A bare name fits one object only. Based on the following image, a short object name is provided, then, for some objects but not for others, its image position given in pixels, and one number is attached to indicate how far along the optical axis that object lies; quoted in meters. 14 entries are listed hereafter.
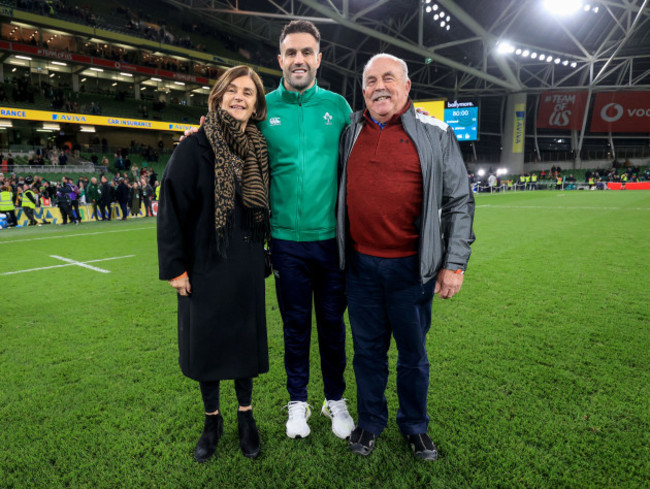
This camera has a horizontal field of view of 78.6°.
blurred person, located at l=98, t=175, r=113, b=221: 14.90
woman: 1.99
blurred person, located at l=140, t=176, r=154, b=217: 16.59
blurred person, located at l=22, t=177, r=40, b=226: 13.66
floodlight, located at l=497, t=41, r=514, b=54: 28.03
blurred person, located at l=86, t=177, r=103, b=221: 14.73
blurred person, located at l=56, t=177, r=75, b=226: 13.75
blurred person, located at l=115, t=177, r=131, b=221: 15.46
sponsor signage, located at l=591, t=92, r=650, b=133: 35.81
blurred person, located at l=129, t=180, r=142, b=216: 16.36
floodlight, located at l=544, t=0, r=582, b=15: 24.58
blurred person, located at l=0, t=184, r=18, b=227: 13.12
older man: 2.06
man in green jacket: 2.28
